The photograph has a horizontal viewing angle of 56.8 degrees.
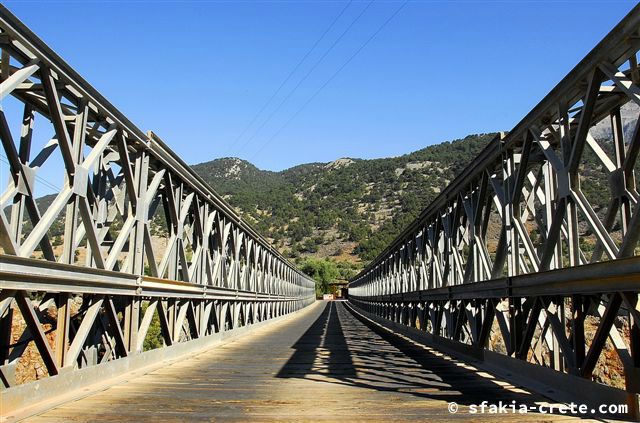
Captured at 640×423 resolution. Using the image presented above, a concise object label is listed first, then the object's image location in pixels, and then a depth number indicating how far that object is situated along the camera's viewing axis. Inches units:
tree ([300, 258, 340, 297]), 4347.9
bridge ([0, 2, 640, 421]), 209.5
